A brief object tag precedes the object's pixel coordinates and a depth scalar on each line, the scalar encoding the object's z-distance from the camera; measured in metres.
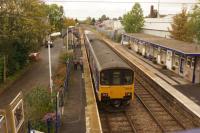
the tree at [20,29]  23.24
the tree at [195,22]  30.31
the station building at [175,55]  22.38
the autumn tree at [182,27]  35.82
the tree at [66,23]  58.38
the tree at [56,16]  52.56
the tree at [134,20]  56.88
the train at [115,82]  15.70
